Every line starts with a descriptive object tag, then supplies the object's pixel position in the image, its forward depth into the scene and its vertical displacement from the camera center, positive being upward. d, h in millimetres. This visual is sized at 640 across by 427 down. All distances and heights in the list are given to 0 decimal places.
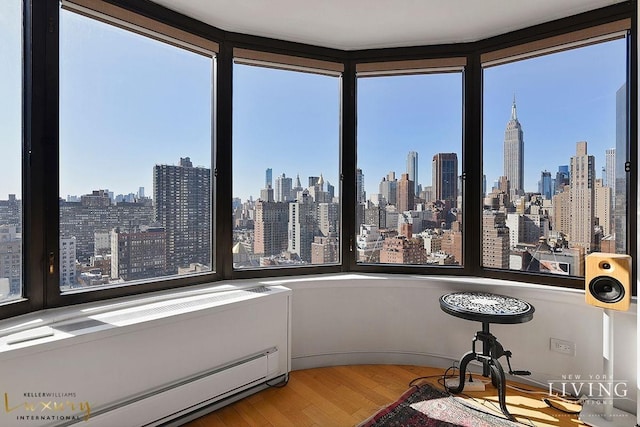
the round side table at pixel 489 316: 1941 -596
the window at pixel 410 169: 2748 +347
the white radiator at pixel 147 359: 1453 -753
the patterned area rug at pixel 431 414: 1932 -1198
